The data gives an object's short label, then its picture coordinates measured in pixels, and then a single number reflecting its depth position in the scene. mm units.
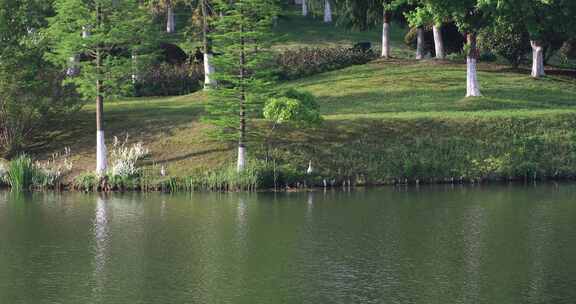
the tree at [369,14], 77000
